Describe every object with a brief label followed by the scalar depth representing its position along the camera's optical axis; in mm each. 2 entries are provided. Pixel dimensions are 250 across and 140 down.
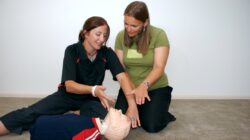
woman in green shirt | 1930
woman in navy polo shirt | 1808
